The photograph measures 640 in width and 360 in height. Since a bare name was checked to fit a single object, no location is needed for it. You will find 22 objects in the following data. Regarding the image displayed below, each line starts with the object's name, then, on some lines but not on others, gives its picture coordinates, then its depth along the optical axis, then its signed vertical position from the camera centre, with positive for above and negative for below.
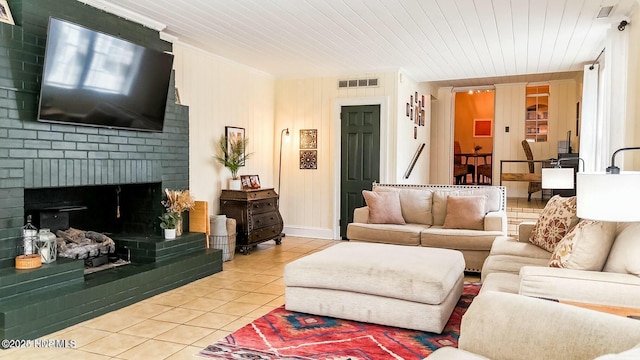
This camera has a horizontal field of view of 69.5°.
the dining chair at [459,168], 10.18 -0.10
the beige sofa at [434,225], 4.79 -0.71
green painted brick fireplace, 3.19 -0.09
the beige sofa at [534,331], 1.58 -0.61
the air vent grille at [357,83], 6.87 +1.21
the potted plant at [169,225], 4.54 -0.63
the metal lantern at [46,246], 3.45 -0.64
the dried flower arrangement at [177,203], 4.62 -0.42
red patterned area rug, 2.82 -1.17
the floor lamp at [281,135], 7.36 +0.43
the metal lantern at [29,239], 3.37 -0.57
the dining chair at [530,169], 8.14 -0.09
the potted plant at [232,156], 6.04 +0.08
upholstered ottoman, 3.12 -0.88
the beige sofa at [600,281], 2.33 -0.61
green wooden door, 6.89 +0.12
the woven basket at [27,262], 3.28 -0.72
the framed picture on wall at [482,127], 12.47 +1.00
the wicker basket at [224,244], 5.39 -0.96
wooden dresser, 5.85 -0.67
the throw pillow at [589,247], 2.64 -0.48
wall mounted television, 3.43 +0.67
